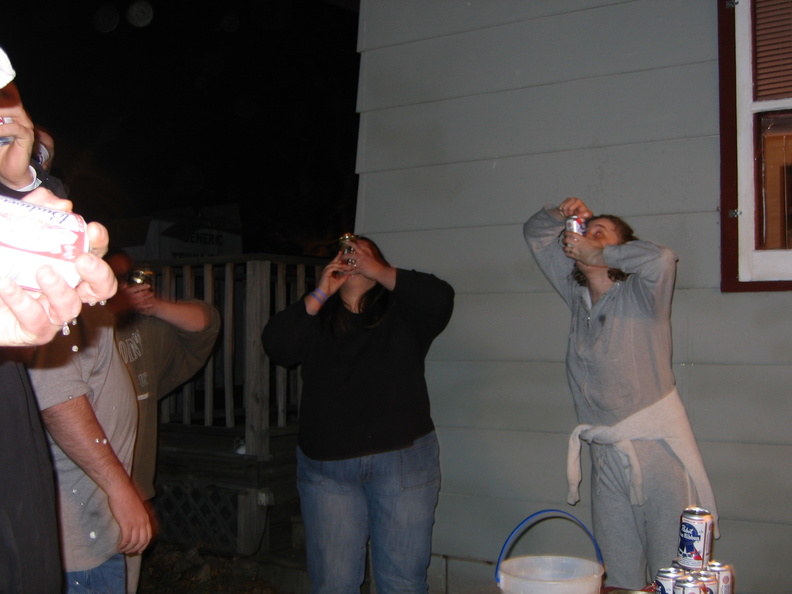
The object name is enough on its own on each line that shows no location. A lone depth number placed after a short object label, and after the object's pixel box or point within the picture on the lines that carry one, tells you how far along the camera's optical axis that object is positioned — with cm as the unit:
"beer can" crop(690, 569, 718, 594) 128
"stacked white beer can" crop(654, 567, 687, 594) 133
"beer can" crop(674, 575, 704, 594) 127
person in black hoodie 269
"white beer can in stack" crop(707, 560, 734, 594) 137
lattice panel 420
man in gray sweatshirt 222
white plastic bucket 145
